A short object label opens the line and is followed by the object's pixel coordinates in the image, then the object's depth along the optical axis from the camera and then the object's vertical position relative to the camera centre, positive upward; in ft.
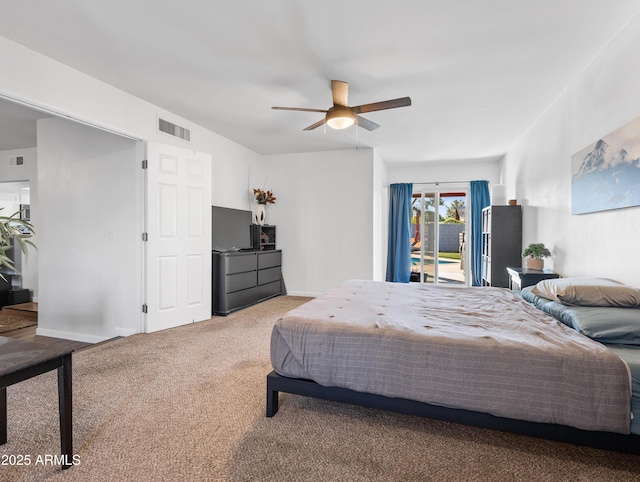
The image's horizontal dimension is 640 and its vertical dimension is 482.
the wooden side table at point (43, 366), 4.15 -1.77
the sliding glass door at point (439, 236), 23.15 -0.01
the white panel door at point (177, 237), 11.90 -0.04
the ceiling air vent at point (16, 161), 17.32 +4.04
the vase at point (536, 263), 11.64 -1.00
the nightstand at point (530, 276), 10.61 -1.33
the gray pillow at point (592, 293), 6.08 -1.13
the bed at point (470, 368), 4.65 -2.14
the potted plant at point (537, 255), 11.57 -0.69
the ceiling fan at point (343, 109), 9.55 +3.89
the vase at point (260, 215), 18.51 +1.21
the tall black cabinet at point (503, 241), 15.11 -0.24
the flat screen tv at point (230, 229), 15.34 +0.36
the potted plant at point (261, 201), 18.53 +2.05
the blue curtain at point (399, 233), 22.85 +0.21
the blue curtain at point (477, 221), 21.62 +1.02
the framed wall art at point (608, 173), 7.06 +1.59
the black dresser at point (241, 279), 14.57 -2.15
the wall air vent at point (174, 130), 12.67 +4.37
